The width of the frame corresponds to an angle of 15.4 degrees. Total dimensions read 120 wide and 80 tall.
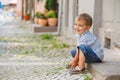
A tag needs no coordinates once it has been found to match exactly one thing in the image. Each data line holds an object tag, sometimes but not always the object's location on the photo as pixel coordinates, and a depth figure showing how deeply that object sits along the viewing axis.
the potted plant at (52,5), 21.22
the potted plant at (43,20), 20.48
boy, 6.83
